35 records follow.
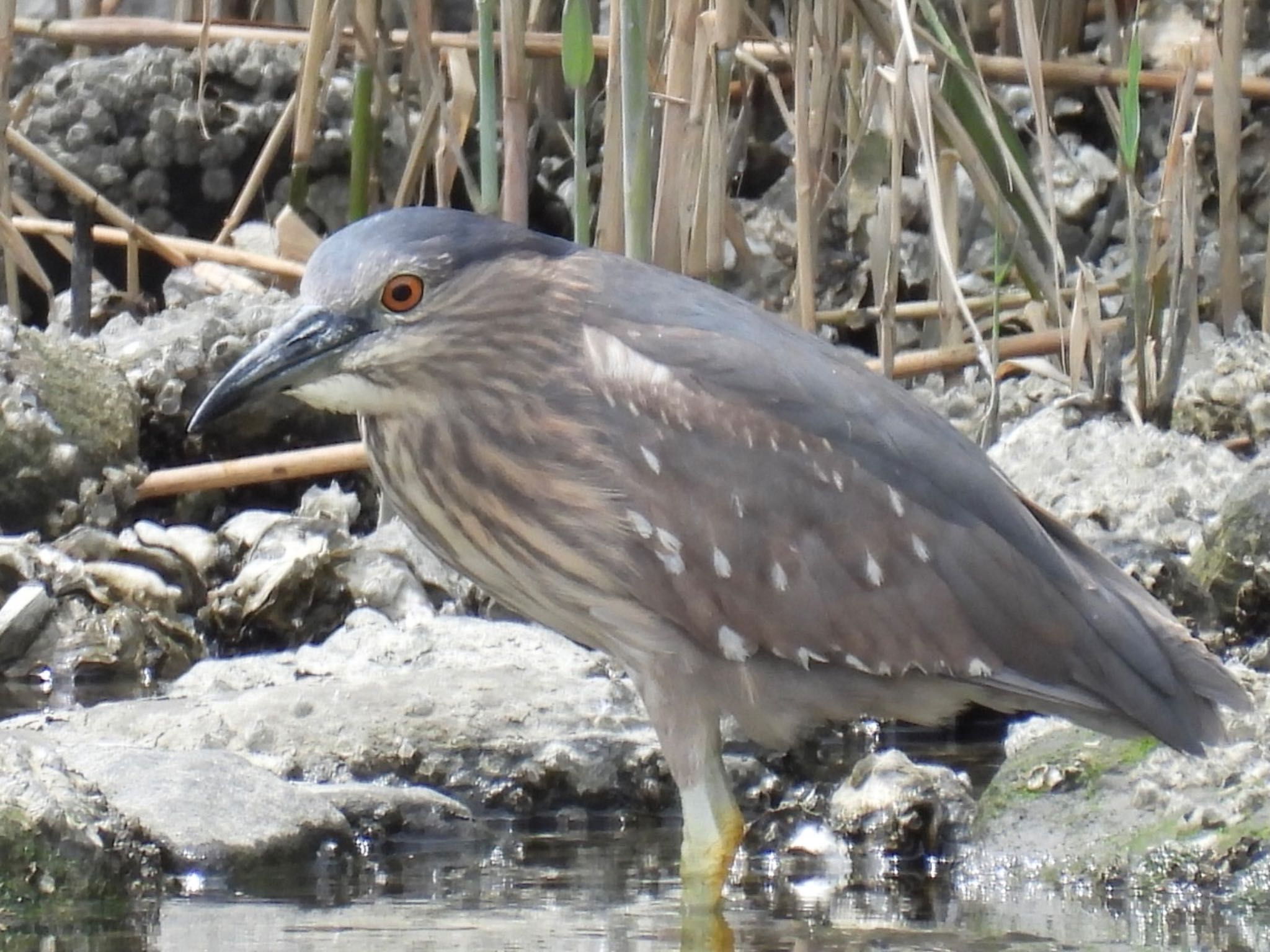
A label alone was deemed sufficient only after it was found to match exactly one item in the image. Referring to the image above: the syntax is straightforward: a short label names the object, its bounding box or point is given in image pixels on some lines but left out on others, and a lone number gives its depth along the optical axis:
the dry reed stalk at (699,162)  9.26
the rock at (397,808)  8.14
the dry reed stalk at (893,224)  9.23
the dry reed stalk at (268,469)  11.57
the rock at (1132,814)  7.47
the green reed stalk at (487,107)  9.28
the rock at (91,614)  10.54
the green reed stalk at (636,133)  8.72
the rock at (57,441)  11.59
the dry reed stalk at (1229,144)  11.10
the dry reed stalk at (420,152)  11.77
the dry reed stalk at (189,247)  13.33
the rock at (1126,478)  10.85
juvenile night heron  7.60
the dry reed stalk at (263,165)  13.02
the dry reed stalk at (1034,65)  9.45
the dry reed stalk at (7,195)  10.18
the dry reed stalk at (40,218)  13.93
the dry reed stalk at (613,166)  9.25
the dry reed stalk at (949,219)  11.04
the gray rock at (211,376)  12.53
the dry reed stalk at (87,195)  13.23
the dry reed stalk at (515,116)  9.40
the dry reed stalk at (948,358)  12.01
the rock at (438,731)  8.69
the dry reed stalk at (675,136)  9.24
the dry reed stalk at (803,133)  9.55
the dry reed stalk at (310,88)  10.60
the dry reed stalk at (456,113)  11.56
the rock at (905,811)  8.04
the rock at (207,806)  7.54
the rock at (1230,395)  11.69
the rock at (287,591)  10.92
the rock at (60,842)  7.11
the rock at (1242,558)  10.09
